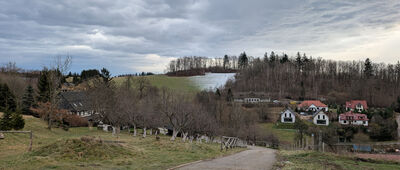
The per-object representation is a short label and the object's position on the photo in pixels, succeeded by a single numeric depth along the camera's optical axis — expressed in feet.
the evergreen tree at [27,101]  150.39
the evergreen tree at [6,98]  133.28
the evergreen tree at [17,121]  92.05
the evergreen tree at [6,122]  87.44
